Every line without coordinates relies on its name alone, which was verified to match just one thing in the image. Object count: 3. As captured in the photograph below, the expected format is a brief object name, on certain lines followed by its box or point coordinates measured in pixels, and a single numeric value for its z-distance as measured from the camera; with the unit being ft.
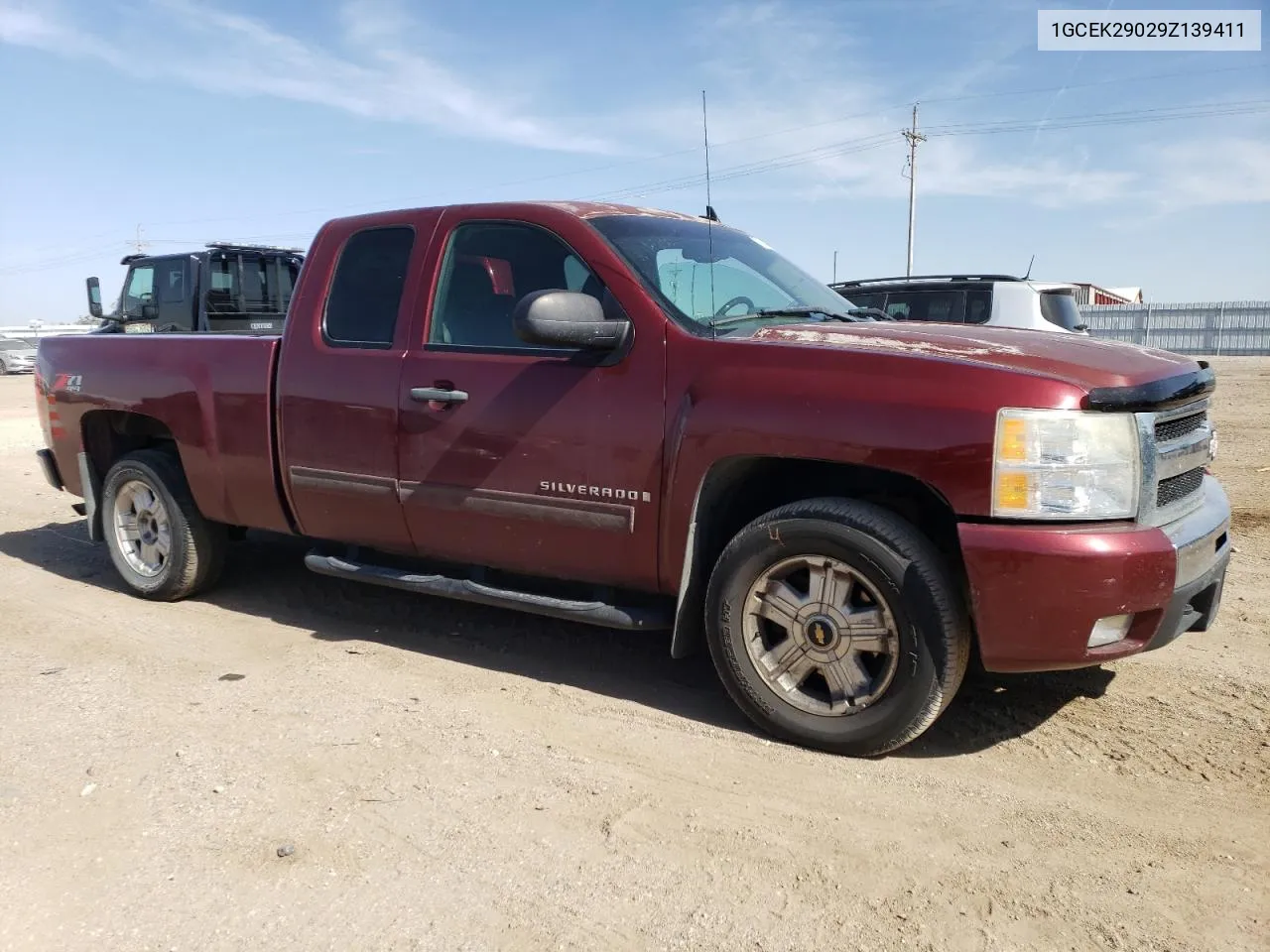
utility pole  144.64
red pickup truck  10.07
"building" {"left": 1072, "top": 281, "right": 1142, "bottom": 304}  139.59
